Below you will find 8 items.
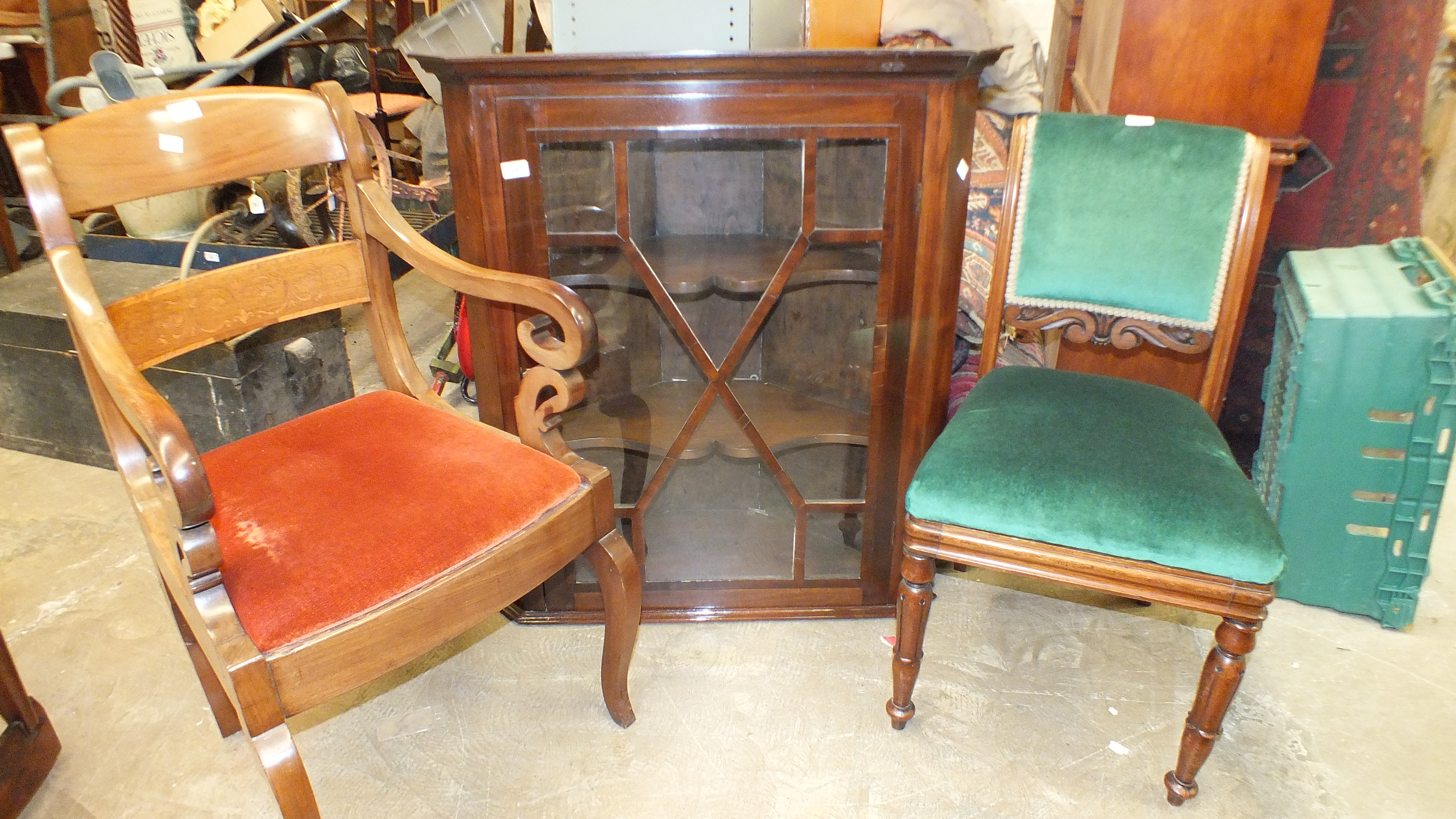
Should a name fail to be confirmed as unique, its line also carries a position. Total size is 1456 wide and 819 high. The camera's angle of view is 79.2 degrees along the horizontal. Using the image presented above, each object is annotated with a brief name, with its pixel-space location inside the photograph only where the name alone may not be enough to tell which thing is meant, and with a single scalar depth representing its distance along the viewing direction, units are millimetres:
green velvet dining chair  1194
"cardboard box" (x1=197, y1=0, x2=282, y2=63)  4148
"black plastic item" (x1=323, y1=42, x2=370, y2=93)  4527
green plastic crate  1555
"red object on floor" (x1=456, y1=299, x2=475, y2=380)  2346
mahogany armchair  962
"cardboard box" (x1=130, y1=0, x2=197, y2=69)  4086
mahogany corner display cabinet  1361
